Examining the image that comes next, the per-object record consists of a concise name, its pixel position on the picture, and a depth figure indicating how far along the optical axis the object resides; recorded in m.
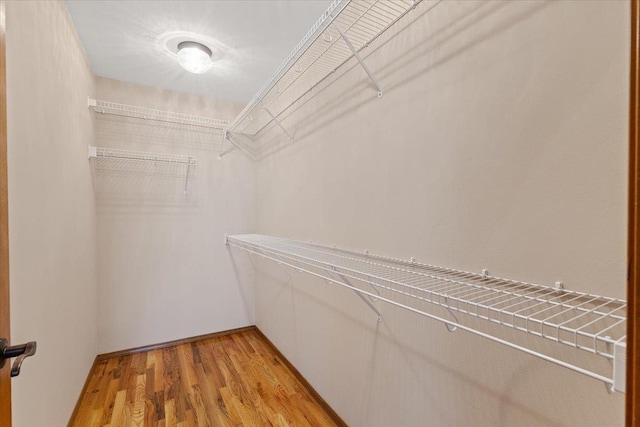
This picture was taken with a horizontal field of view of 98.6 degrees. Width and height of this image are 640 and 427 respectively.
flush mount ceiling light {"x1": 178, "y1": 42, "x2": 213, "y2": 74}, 1.80
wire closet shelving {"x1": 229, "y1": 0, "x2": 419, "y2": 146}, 1.14
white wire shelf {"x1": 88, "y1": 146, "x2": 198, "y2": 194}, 2.24
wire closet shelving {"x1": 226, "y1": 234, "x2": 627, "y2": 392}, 0.59
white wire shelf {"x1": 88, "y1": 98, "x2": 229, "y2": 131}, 2.23
